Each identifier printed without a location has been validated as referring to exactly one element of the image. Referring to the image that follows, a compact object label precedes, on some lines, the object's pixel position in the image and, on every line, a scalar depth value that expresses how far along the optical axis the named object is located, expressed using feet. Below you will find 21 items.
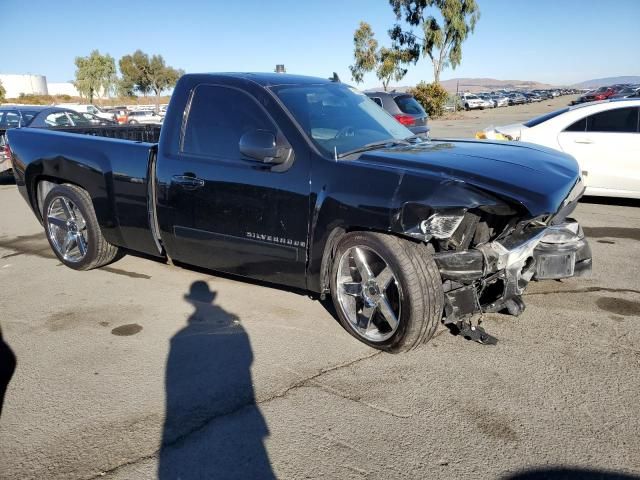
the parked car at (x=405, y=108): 44.39
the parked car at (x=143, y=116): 96.16
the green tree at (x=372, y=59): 141.69
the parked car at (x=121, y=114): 87.30
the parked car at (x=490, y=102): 182.57
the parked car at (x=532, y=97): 243.93
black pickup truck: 10.90
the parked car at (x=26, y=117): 38.99
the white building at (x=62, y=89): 336.61
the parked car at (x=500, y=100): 201.70
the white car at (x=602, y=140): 24.71
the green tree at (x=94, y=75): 227.20
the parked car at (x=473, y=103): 176.24
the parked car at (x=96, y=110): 101.52
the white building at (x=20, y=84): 296.30
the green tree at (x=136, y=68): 214.28
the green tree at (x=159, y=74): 213.87
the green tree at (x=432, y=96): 122.11
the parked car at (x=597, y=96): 123.75
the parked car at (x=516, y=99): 220.35
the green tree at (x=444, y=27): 125.55
